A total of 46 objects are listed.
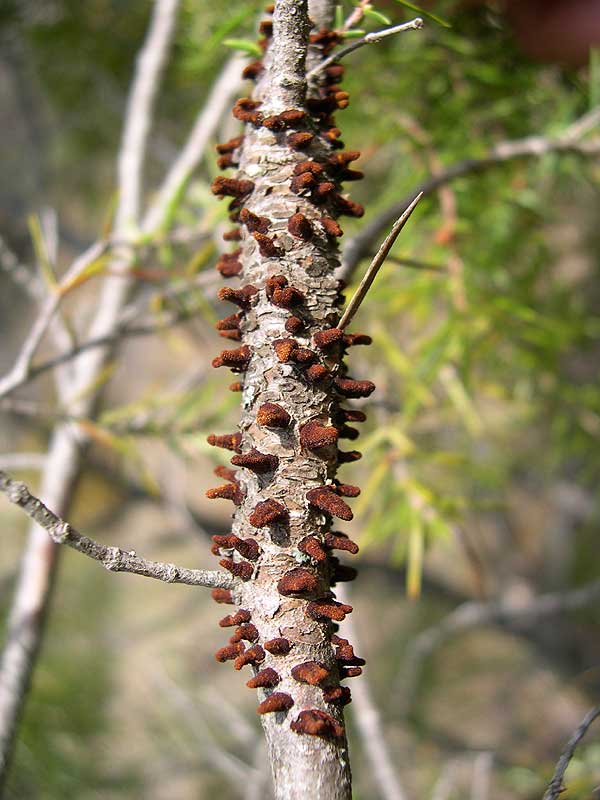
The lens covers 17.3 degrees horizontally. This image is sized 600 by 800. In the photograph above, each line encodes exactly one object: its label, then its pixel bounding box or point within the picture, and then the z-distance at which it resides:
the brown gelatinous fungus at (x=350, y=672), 0.19
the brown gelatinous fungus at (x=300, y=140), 0.20
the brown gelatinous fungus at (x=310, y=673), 0.19
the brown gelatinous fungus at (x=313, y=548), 0.19
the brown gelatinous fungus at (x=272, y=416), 0.19
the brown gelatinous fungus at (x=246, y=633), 0.19
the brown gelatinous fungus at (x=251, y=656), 0.19
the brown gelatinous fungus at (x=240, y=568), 0.19
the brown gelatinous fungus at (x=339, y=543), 0.19
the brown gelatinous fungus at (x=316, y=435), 0.19
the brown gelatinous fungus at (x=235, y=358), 0.20
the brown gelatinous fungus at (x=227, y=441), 0.20
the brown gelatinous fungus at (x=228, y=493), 0.20
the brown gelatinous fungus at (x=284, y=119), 0.20
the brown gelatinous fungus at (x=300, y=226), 0.20
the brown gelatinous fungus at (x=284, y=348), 0.19
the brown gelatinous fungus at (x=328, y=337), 0.19
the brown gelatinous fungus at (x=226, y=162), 0.21
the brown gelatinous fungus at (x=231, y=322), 0.20
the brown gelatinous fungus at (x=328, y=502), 0.19
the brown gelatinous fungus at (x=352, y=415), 0.20
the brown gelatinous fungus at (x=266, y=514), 0.19
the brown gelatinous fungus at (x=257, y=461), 0.19
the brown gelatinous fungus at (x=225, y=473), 0.20
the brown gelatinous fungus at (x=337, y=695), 0.19
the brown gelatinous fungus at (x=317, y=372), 0.19
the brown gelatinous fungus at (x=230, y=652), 0.19
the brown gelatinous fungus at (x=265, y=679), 0.19
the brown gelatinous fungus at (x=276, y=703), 0.19
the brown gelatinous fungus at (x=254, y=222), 0.20
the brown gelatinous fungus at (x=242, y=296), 0.20
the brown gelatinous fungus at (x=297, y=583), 0.19
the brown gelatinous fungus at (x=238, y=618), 0.19
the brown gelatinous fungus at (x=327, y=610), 0.19
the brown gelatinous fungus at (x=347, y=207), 0.20
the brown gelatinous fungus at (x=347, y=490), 0.20
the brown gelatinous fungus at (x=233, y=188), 0.20
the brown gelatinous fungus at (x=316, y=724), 0.19
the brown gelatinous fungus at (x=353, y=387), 0.20
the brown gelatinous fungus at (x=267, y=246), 0.20
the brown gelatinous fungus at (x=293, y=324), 0.19
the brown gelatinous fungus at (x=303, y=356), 0.19
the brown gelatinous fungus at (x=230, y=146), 0.21
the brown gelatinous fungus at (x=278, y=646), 0.19
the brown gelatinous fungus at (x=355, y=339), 0.20
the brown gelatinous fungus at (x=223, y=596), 0.20
